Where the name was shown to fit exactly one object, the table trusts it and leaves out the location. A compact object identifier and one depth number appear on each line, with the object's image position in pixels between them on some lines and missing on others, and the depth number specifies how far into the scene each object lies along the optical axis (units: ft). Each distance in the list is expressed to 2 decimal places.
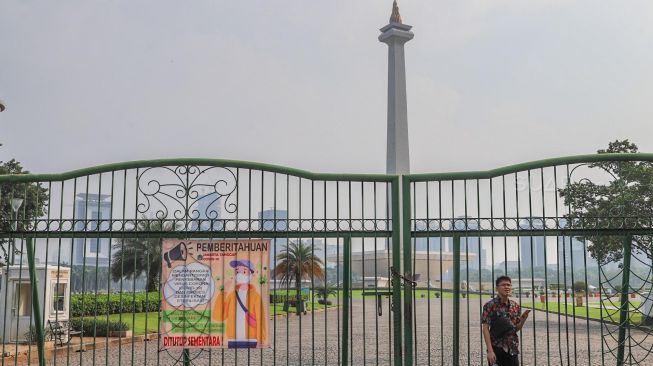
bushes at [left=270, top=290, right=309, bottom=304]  81.30
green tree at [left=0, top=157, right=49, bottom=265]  22.48
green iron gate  21.71
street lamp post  22.49
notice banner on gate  21.91
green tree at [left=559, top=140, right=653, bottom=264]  22.05
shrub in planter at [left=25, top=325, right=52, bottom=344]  43.86
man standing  19.67
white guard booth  46.26
